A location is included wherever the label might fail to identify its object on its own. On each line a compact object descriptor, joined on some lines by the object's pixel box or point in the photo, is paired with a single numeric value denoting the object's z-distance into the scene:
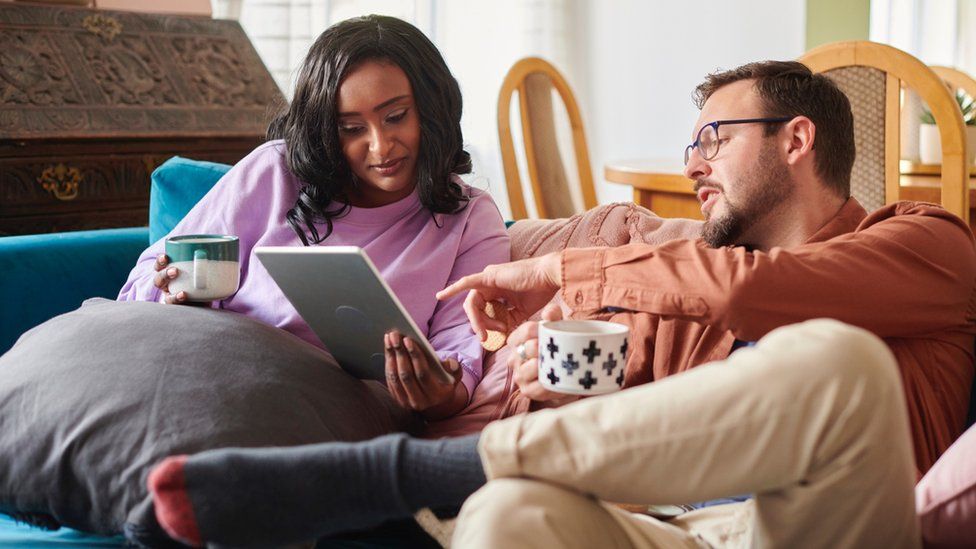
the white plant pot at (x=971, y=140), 2.72
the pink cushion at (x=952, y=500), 1.17
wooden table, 2.60
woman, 1.83
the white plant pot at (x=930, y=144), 2.83
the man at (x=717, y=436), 1.06
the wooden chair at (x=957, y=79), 3.75
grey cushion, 1.31
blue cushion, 2.16
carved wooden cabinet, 2.71
